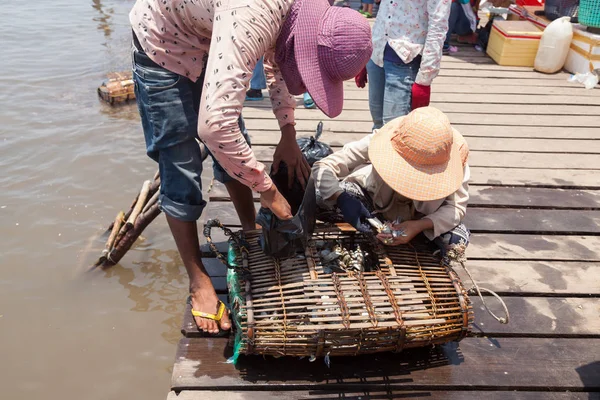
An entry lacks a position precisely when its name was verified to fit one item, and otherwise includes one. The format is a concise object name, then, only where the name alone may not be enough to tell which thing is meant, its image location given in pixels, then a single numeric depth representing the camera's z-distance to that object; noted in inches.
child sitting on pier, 76.3
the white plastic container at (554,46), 202.7
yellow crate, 211.9
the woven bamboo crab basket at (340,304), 67.2
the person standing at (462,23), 238.5
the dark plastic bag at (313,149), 101.0
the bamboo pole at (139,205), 136.8
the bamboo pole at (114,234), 144.6
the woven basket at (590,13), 194.2
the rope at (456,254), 79.8
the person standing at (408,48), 106.3
